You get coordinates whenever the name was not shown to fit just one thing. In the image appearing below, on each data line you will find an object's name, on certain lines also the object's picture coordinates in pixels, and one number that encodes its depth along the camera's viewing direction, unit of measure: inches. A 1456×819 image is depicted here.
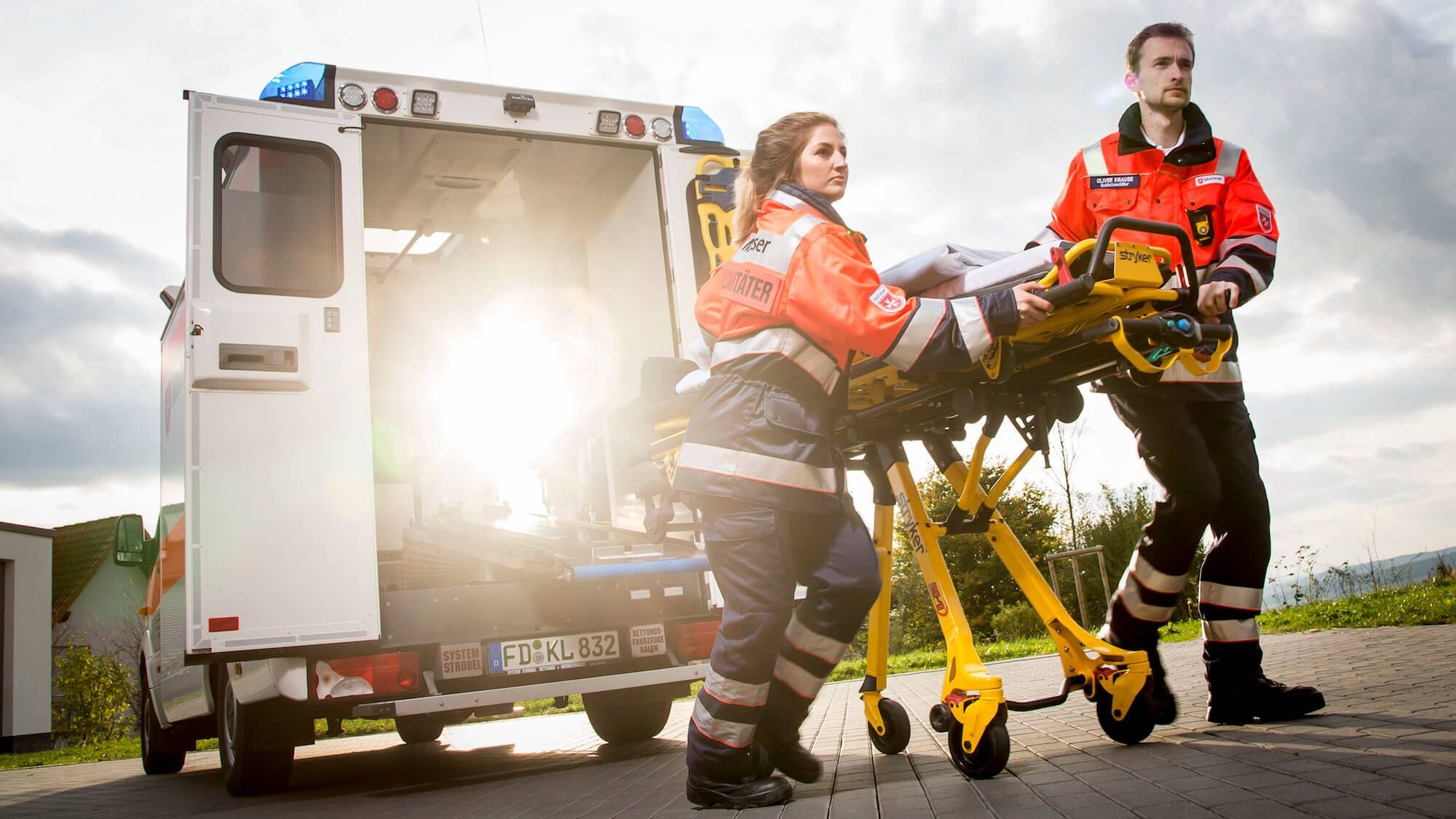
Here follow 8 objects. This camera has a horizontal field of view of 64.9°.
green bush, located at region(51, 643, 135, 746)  701.9
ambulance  172.7
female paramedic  119.6
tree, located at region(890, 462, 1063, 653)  644.7
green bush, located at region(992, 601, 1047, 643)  591.2
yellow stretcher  115.8
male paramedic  142.6
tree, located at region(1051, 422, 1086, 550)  629.3
